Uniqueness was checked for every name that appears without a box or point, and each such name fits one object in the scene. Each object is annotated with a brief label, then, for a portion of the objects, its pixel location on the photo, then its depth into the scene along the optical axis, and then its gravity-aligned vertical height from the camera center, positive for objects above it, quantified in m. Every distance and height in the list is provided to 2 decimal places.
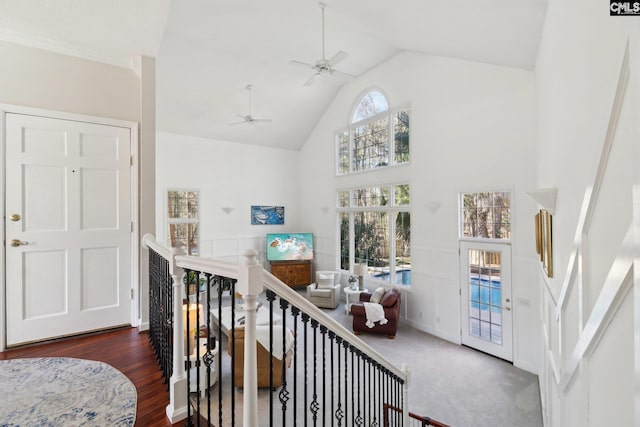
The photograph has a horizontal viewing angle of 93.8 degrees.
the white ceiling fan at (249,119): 6.36 +2.11
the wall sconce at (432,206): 5.42 +0.18
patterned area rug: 1.64 -1.08
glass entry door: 4.52 -1.32
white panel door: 2.53 -0.06
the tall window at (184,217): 7.28 +0.04
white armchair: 7.16 -1.77
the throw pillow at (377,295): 5.76 -1.54
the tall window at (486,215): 4.59 +0.00
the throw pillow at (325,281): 7.48 -1.60
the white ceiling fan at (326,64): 4.53 +2.40
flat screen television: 8.37 -0.82
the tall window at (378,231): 6.24 -0.33
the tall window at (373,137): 6.33 +1.85
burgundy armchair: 5.41 -1.83
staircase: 1.18 -0.80
